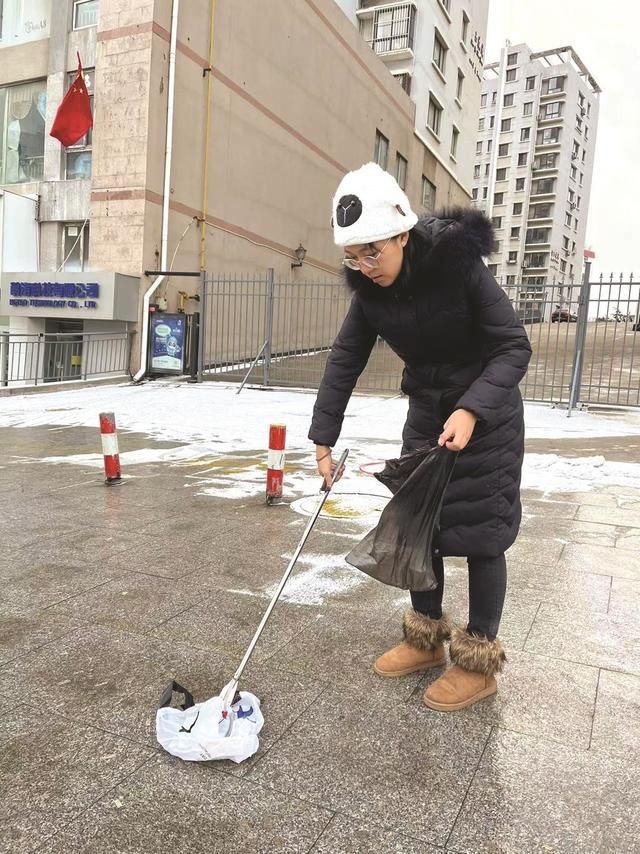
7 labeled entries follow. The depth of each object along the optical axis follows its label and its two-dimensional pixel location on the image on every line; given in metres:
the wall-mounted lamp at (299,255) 21.28
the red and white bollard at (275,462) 5.32
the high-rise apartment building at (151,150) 14.59
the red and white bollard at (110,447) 5.75
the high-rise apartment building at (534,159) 65.62
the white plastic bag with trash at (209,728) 2.08
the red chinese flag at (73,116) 14.93
